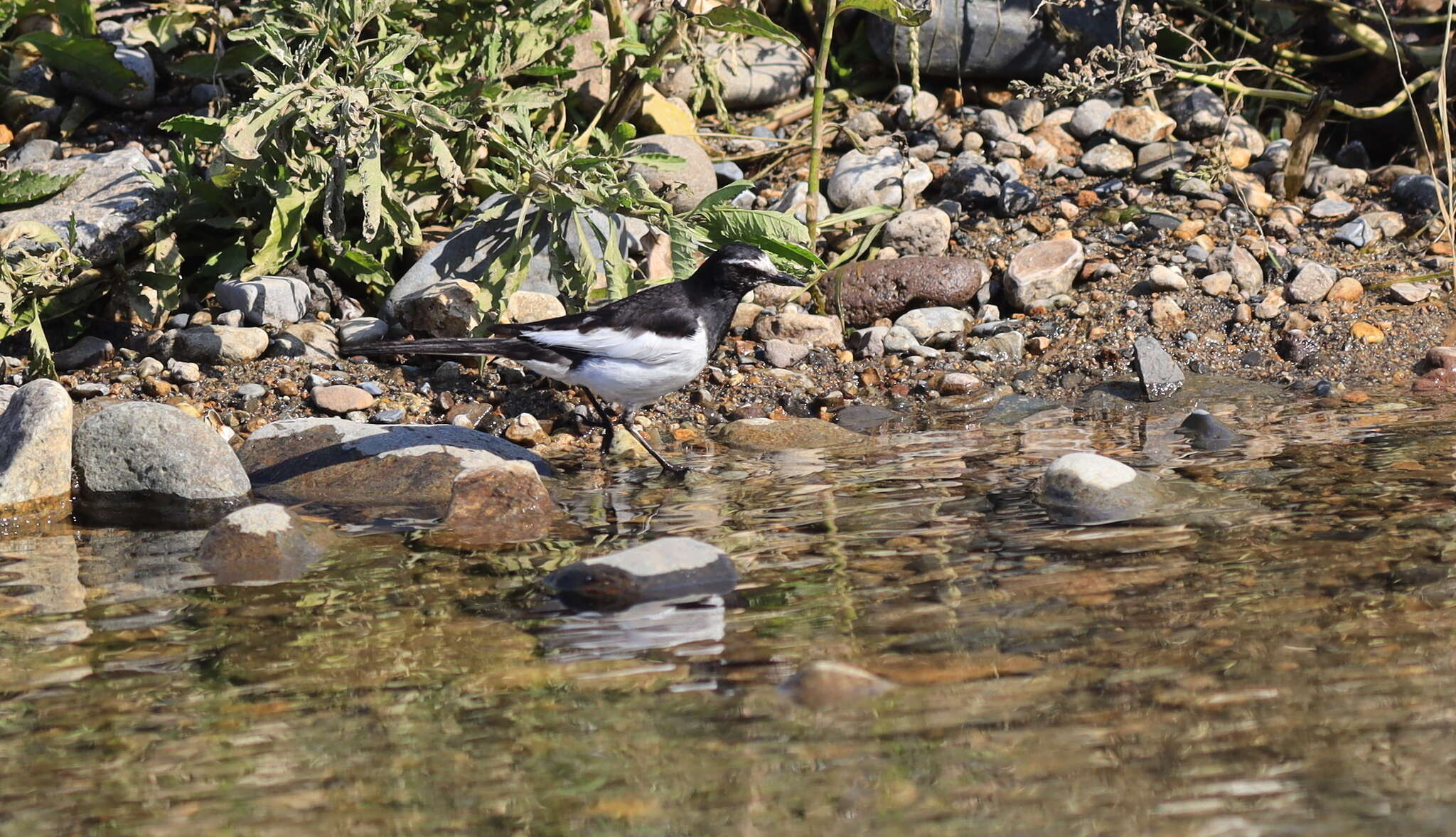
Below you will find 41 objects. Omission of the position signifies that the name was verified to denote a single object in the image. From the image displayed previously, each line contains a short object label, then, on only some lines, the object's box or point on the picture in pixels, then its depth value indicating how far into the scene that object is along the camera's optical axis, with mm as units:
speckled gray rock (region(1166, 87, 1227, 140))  16344
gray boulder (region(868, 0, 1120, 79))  17125
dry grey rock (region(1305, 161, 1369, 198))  15930
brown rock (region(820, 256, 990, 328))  14352
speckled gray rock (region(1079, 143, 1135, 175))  16172
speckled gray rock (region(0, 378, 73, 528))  10461
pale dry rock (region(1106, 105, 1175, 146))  16453
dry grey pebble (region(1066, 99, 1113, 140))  16734
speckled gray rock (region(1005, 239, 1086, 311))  14359
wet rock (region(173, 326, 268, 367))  12953
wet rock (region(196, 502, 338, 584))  8492
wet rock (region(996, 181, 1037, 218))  15391
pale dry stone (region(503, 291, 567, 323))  13312
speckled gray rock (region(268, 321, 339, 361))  13125
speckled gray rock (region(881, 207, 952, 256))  14820
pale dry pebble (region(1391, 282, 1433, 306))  13891
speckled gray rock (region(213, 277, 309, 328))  13352
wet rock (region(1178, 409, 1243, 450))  10969
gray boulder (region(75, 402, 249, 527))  10711
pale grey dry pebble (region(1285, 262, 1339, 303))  14039
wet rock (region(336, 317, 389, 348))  13477
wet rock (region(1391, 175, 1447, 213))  15031
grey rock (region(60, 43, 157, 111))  16187
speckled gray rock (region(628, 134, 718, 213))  14750
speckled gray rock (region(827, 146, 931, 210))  15234
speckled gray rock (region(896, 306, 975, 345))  14031
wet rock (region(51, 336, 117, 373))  13031
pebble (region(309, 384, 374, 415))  12500
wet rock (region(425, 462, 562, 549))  9539
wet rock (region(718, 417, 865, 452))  12031
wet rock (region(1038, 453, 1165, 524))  8906
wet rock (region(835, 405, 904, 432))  12703
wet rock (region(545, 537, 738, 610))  7469
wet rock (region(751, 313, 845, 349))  14062
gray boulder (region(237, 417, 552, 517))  10828
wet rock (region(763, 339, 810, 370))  13687
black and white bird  11469
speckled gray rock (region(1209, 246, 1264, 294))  14281
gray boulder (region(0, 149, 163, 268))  13242
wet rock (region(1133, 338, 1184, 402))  13047
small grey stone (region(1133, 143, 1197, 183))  15906
